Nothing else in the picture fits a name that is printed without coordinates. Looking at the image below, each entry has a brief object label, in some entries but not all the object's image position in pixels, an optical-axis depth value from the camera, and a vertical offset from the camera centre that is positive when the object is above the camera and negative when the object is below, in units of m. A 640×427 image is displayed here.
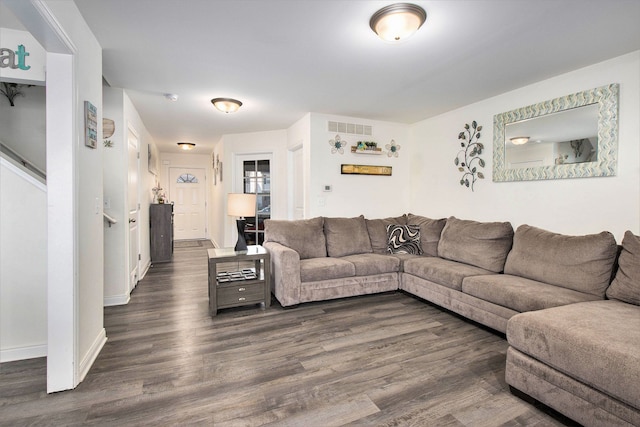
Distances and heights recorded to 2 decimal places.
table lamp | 3.53 +0.05
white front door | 8.55 +0.29
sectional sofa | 1.56 -0.63
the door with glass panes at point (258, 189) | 5.94 +0.44
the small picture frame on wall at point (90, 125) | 2.14 +0.62
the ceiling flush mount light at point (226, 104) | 3.83 +1.33
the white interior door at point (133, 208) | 3.94 +0.05
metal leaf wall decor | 3.93 +0.73
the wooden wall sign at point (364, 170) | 4.65 +0.64
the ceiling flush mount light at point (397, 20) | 1.95 +1.23
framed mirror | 2.72 +0.73
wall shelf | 4.68 +0.92
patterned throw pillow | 4.19 -0.38
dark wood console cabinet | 5.59 -0.33
